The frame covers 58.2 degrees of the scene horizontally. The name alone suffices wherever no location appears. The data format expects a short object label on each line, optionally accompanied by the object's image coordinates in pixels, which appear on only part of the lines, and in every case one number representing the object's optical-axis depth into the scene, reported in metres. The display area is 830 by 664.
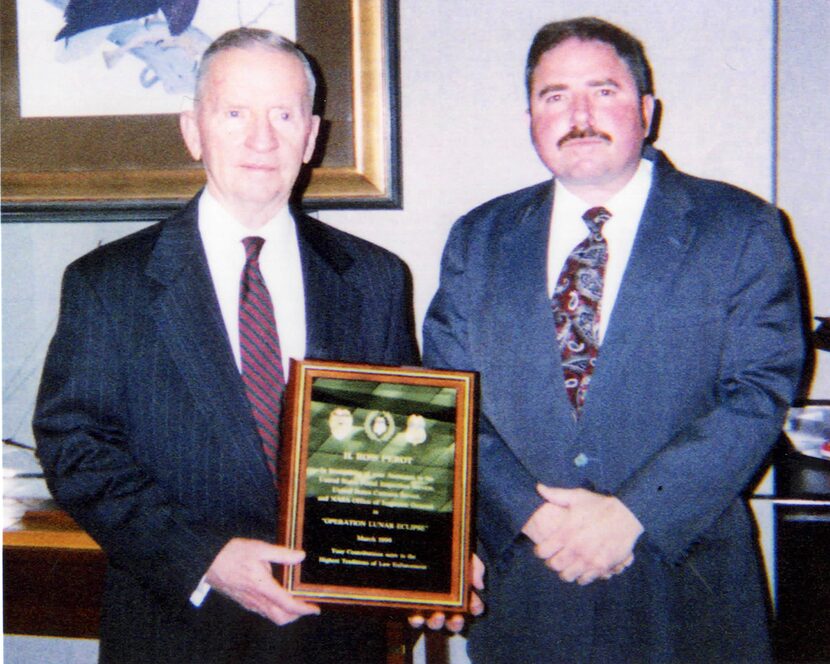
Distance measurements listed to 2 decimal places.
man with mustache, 1.21
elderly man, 1.20
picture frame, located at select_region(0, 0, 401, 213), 1.76
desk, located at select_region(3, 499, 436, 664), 1.62
